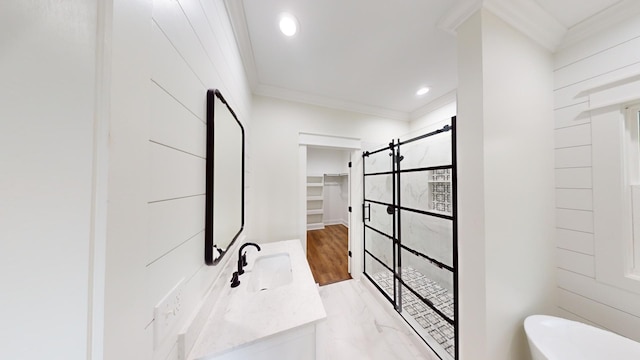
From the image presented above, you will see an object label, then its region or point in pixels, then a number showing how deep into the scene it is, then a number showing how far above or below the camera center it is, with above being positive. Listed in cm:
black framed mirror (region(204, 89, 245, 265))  84 +2
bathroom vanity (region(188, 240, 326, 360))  73 -66
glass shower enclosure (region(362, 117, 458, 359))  145 -51
